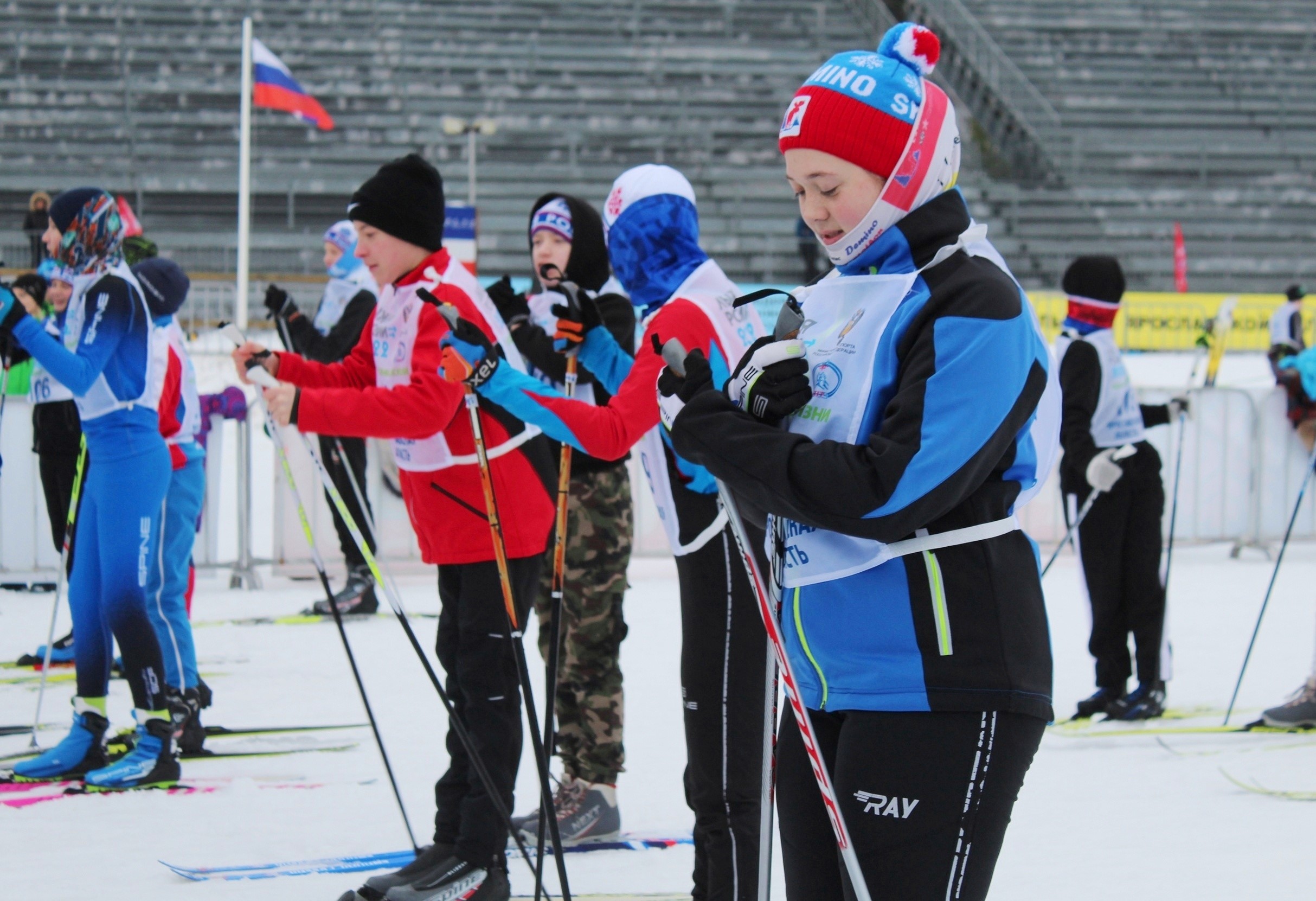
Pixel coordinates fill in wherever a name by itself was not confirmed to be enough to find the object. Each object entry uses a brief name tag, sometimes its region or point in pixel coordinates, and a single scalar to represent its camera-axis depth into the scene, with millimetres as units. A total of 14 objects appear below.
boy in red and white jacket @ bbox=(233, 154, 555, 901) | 7078
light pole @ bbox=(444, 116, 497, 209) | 39344
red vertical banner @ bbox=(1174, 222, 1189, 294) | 44625
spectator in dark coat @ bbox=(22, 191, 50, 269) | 24891
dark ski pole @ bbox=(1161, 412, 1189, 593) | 11453
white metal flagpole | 30437
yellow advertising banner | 38812
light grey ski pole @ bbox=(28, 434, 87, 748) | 10617
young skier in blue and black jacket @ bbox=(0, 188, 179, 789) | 9219
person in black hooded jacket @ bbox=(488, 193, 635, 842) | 8664
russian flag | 31797
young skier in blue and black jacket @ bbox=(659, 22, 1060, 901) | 3662
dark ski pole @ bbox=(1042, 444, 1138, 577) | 11430
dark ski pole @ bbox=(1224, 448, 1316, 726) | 10789
